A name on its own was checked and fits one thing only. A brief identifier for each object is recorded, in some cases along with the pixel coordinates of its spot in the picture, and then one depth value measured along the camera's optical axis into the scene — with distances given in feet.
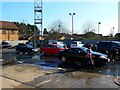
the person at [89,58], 24.16
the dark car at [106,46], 36.81
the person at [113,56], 28.05
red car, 40.19
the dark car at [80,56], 25.71
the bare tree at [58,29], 134.15
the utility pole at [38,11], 67.35
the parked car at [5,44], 71.59
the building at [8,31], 91.25
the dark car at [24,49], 46.82
